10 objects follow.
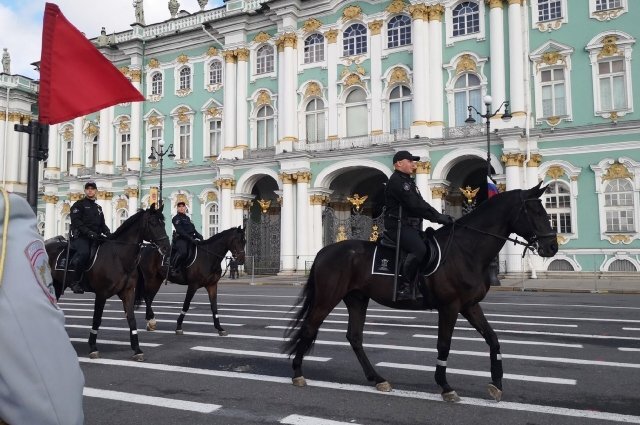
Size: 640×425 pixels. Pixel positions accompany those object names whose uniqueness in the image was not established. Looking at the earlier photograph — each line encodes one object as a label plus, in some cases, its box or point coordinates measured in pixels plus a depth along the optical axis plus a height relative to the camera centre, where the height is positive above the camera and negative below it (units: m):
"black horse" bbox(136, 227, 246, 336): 11.71 -0.36
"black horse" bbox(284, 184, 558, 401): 6.46 -0.37
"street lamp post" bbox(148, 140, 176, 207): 38.38 +7.08
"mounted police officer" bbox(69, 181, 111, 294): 9.34 +0.41
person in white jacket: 1.45 -0.25
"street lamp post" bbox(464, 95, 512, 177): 22.45 +5.54
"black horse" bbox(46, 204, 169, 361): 9.09 -0.16
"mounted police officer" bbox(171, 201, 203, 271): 11.93 +0.30
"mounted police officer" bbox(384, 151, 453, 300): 6.70 +0.43
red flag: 4.57 +1.54
